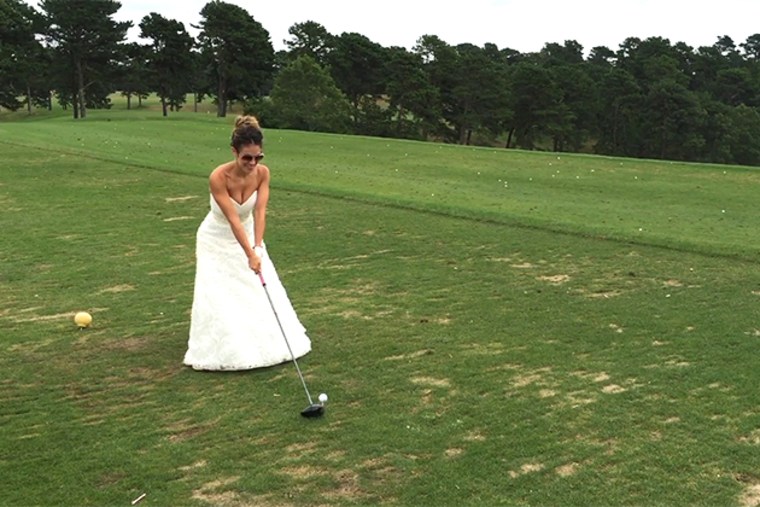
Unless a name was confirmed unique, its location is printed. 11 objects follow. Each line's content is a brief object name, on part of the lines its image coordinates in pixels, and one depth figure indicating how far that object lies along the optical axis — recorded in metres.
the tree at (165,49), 73.69
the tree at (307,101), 65.62
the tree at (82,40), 66.19
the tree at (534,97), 77.00
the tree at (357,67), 81.38
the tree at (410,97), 74.75
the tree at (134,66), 73.06
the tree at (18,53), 67.69
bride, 6.32
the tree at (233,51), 74.88
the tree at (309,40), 87.50
